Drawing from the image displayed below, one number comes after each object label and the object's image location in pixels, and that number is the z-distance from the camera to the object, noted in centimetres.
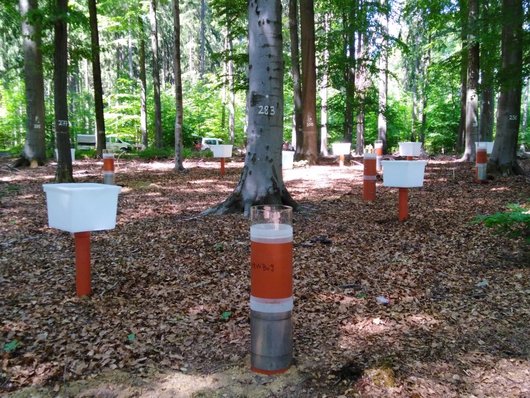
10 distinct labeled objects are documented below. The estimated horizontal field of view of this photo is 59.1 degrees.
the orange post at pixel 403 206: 770
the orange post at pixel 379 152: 1511
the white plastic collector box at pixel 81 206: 417
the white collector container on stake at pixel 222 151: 1445
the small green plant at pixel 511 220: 539
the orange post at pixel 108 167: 1032
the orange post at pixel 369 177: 938
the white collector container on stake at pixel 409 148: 1532
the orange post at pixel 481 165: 1152
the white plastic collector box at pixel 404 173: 716
